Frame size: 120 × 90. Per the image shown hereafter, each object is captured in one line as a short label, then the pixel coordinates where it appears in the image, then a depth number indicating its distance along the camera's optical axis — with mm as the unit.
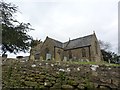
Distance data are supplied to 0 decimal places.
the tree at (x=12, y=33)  9708
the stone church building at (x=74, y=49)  19849
